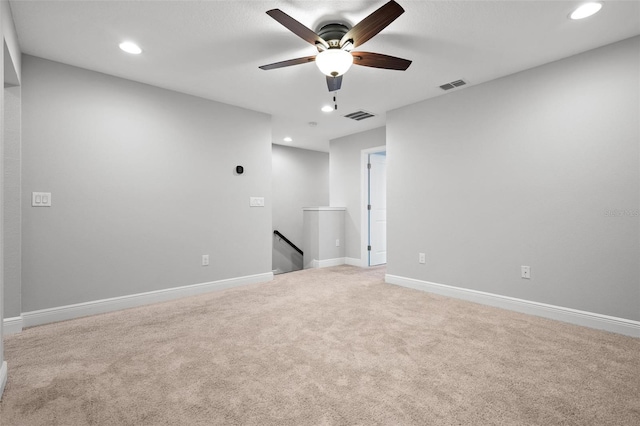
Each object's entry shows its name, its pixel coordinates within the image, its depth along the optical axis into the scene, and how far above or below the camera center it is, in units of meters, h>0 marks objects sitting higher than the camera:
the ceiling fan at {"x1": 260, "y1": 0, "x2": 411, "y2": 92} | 1.88 +1.21
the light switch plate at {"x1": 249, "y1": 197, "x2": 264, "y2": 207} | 4.24 +0.12
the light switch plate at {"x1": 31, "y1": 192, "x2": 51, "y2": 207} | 2.73 +0.10
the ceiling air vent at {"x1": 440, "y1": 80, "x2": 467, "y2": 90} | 3.32 +1.43
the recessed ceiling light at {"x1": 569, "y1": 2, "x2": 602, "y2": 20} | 2.06 +1.42
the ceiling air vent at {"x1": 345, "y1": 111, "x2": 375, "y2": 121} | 4.40 +1.44
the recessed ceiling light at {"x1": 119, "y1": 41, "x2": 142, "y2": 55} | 2.54 +1.43
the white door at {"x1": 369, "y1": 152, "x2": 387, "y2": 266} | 5.59 +0.01
